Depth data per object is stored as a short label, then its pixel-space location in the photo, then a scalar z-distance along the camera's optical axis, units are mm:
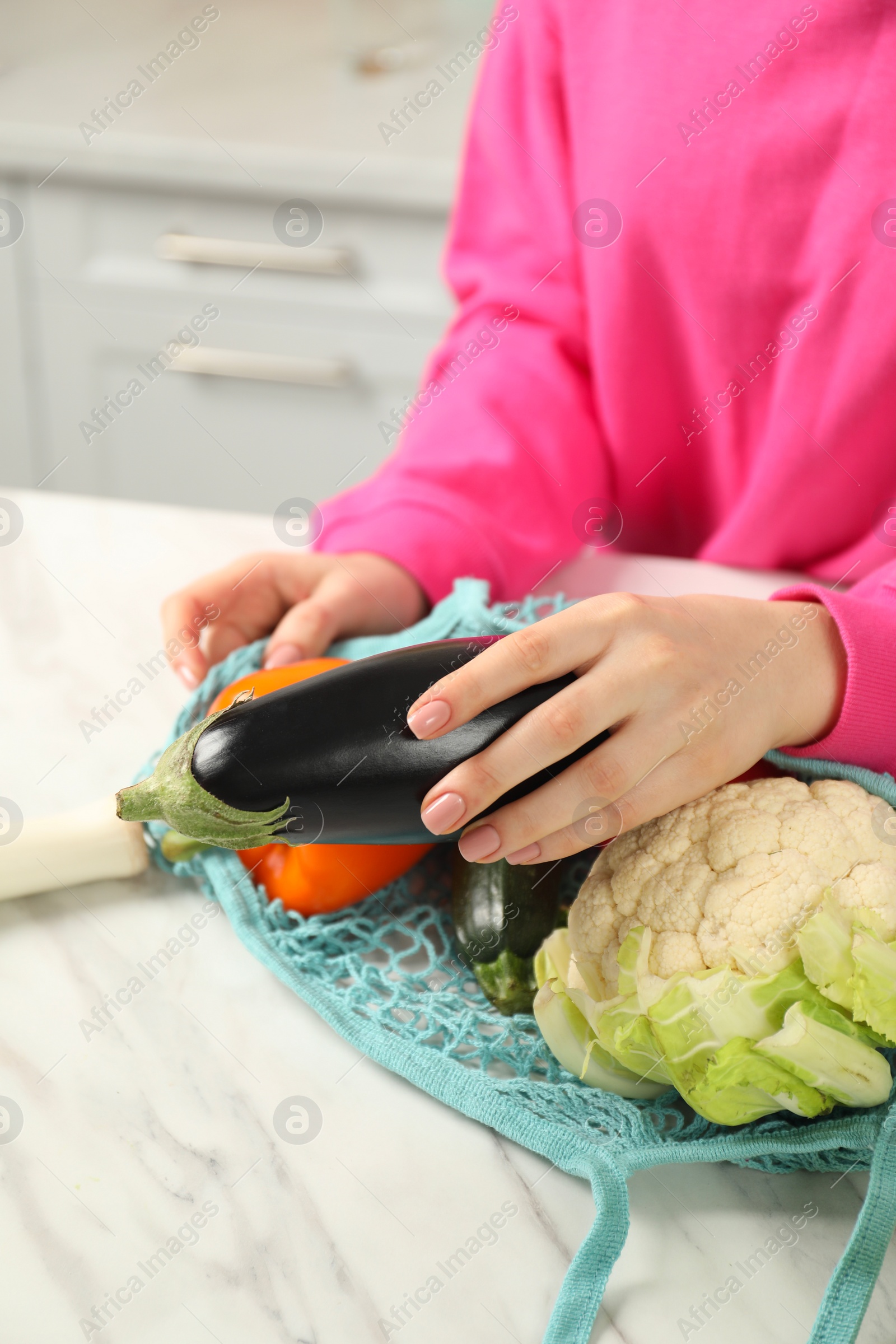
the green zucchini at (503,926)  577
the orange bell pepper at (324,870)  608
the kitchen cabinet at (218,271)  1576
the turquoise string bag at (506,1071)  456
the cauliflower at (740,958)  488
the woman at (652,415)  541
